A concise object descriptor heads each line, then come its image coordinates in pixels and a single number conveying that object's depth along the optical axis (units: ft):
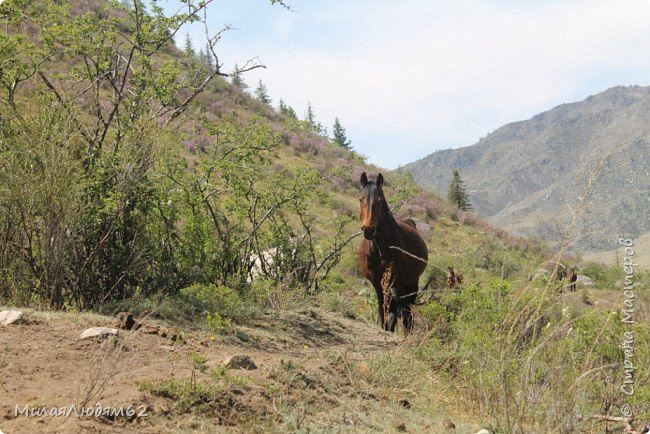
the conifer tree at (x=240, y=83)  184.56
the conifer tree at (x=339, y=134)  228.55
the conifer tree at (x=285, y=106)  195.62
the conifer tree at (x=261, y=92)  257.20
